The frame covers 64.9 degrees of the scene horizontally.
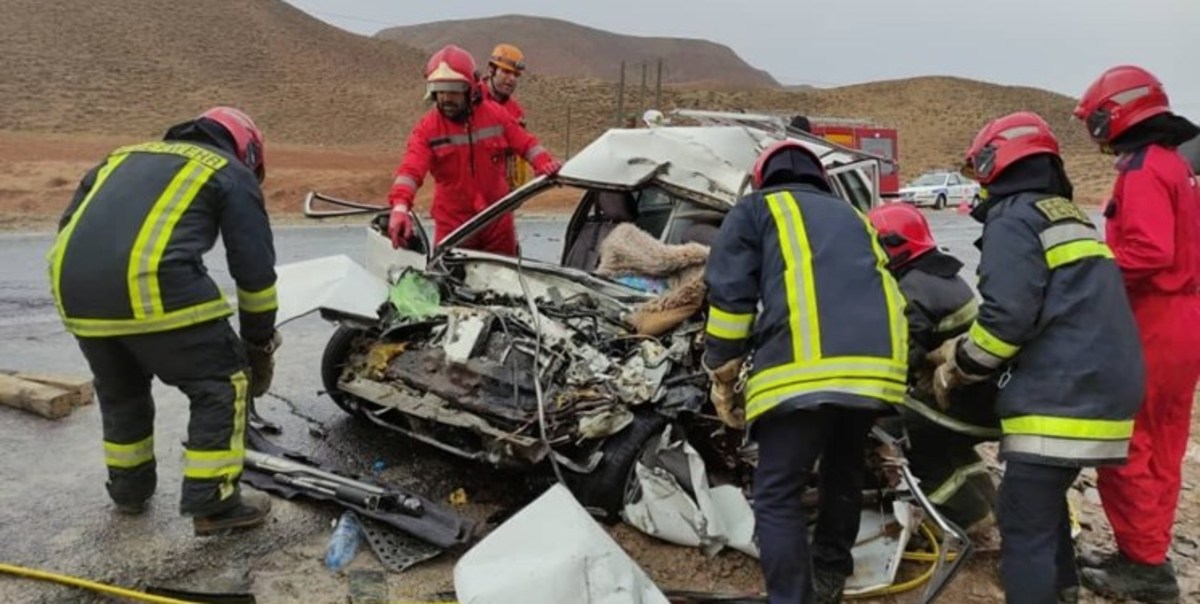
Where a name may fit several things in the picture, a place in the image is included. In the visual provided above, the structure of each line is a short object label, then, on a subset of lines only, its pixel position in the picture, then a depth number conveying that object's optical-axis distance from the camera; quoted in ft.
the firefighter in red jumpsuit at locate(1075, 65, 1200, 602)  11.02
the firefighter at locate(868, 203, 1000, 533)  11.18
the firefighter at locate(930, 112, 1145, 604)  9.25
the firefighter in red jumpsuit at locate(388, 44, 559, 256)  17.35
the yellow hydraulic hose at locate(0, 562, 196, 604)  9.78
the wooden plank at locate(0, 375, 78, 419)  15.39
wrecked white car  11.72
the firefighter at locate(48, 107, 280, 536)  10.64
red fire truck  51.78
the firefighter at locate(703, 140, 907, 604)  9.08
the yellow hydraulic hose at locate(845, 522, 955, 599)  11.17
